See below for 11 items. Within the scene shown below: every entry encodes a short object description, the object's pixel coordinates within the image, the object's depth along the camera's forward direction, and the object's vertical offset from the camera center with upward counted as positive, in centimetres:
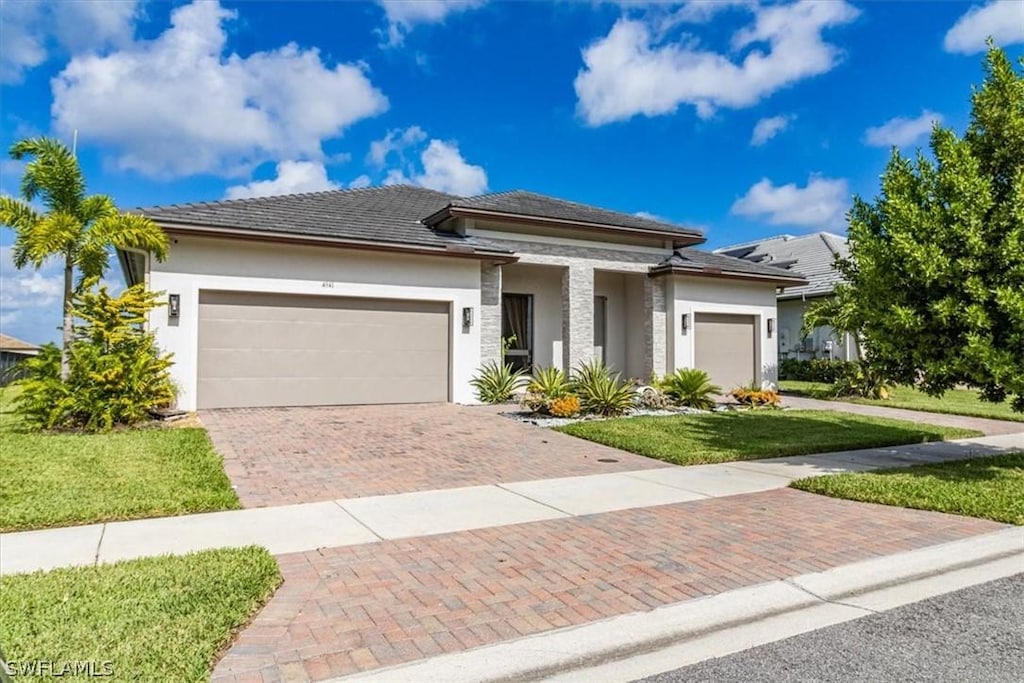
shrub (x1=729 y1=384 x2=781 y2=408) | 1452 -86
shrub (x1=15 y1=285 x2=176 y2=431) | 962 -23
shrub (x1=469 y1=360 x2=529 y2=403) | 1472 -53
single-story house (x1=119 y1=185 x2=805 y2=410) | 1261 +162
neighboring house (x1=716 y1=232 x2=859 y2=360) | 2363 +272
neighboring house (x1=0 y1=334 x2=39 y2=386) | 2208 +12
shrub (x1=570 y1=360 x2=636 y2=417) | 1238 -66
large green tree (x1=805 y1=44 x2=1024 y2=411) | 691 +128
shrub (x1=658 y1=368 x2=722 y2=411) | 1413 -66
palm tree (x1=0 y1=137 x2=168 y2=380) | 1037 +246
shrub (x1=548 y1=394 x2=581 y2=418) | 1202 -91
